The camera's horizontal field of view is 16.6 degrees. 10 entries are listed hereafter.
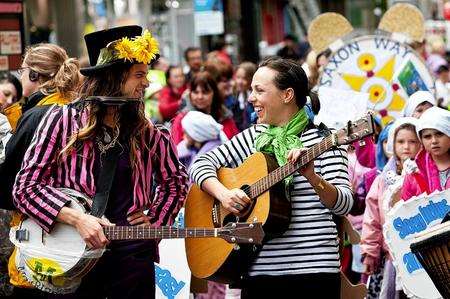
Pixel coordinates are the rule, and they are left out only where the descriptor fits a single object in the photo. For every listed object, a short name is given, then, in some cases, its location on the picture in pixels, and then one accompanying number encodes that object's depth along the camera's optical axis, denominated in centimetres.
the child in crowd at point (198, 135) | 1265
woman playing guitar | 756
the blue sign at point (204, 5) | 2509
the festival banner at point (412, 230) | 872
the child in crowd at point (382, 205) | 1059
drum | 623
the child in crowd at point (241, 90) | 1652
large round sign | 1407
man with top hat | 733
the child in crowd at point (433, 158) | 929
